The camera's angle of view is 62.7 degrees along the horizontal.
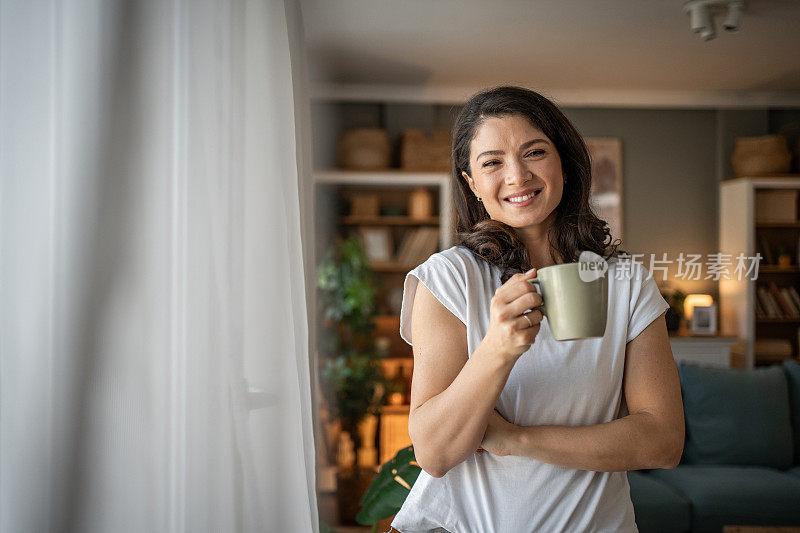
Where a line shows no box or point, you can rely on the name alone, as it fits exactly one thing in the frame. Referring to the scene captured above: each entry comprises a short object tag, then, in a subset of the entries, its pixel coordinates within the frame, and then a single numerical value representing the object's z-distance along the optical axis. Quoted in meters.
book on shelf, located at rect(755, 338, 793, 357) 4.67
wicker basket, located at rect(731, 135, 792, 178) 4.59
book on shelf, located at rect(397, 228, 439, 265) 4.51
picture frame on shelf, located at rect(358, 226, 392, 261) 4.51
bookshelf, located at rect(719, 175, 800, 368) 4.57
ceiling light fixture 3.15
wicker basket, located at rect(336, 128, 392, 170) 4.46
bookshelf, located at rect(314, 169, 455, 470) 4.43
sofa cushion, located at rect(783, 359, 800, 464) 3.07
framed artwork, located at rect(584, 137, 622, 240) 4.89
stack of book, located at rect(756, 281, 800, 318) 4.70
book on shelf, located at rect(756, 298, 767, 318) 4.69
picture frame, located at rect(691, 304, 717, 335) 4.55
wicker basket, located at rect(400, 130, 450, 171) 4.46
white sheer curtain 0.66
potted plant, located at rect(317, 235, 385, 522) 3.44
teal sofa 2.71
